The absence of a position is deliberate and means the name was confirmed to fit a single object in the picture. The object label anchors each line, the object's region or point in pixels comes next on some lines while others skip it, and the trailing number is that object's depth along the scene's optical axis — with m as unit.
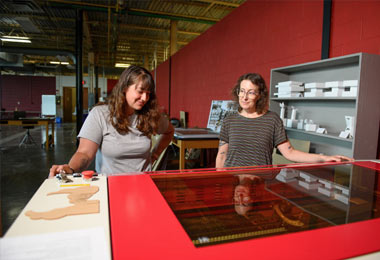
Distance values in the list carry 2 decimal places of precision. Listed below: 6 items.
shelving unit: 2.09
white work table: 0.49
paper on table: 0.48
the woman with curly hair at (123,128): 1.40
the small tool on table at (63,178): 0.88
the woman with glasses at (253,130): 1.71
